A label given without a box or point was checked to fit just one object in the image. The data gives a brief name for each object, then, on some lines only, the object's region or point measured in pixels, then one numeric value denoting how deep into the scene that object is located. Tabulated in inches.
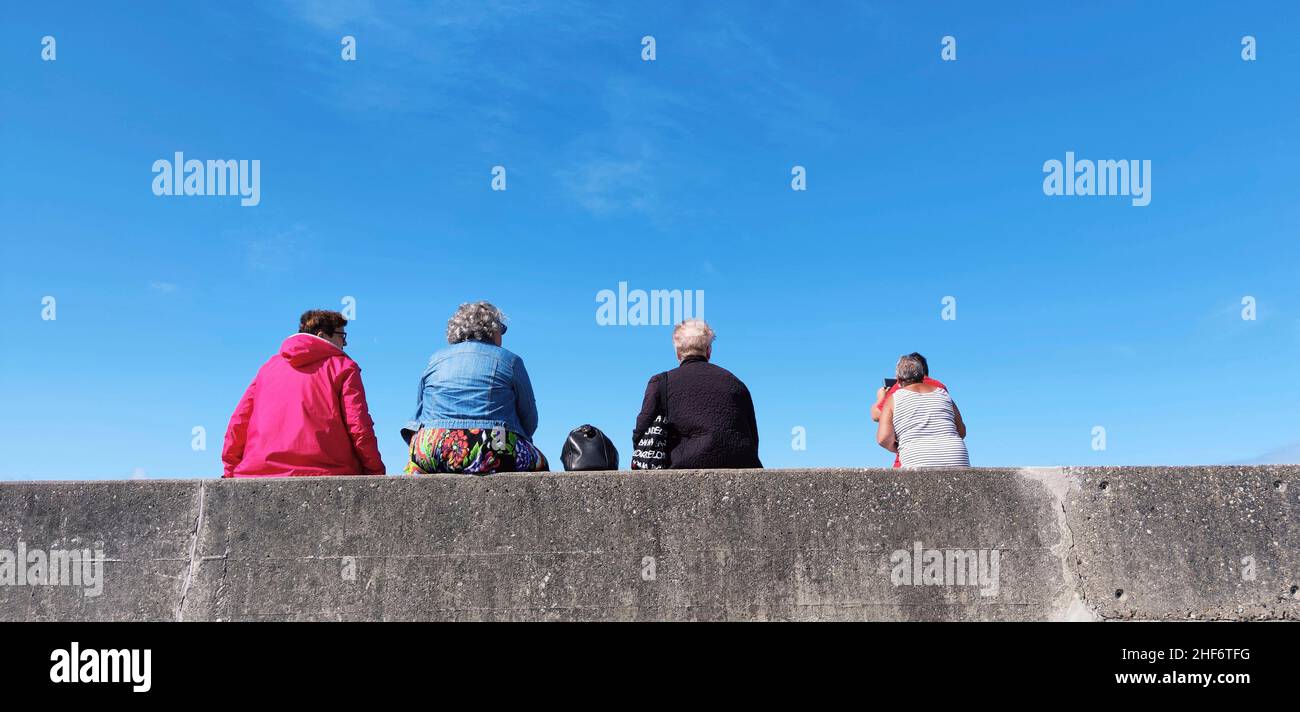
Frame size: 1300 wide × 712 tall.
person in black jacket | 184.7
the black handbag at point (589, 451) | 182.5
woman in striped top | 215.9
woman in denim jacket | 175.6
